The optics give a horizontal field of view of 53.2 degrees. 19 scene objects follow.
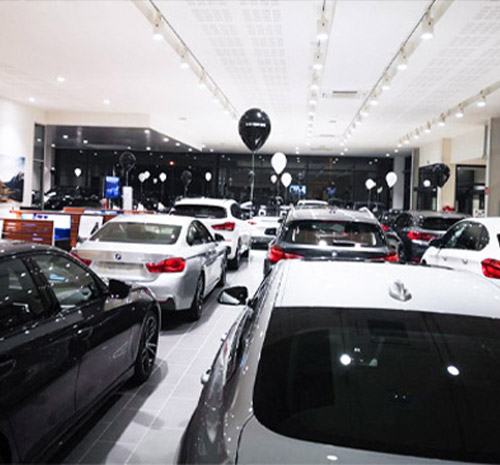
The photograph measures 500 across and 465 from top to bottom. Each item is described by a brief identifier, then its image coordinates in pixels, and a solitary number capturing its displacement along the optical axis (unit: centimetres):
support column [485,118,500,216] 1528
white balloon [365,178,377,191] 2894
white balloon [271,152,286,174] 1539
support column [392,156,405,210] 2978
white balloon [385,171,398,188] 2352
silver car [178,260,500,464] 126
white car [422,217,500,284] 529
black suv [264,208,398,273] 514
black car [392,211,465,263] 979
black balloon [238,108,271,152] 859
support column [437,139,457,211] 2050
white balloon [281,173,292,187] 2445
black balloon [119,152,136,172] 1727
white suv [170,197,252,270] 940
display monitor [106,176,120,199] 1981
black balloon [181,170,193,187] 2725
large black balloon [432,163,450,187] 1905
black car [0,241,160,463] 211
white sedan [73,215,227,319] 523
